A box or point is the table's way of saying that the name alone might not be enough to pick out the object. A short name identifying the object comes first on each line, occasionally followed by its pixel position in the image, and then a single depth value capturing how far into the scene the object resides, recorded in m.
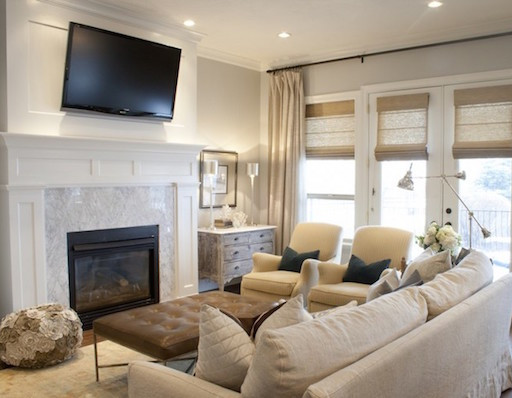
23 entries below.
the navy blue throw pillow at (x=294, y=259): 4.91
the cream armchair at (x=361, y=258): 4.09
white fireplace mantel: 3.93
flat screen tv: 4.19
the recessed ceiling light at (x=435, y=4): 4.29
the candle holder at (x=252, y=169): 6.14
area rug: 3.15
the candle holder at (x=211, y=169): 5.59
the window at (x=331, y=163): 6.00
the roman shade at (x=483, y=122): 4.87
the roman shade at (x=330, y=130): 5.97
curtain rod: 4.95
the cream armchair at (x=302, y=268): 4.53
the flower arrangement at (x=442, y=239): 3.71
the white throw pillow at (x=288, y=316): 1.87
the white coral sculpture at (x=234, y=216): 5.97
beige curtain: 6.25
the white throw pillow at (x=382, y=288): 2.67
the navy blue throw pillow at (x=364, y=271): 4.27
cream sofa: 1.52
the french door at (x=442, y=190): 4.95
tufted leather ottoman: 2.84
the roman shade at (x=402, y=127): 5.38
